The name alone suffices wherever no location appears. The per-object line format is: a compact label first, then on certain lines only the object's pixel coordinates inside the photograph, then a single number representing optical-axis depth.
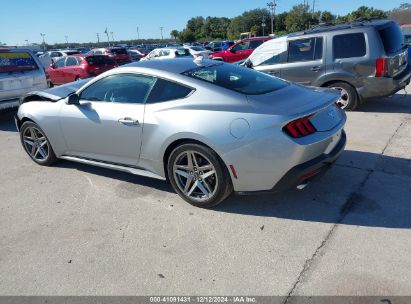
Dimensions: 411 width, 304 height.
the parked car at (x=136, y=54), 25.93
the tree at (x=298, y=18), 80.75
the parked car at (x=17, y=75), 7.93
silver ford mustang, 3.23
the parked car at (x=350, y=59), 6.74
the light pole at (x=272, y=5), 75.95
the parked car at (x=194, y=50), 19.98
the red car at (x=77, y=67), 13.66
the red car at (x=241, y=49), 17.88
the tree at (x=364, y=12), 78.26
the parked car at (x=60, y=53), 23.88
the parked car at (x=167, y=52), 18.86
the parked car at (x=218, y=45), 32.31
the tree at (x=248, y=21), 107.53
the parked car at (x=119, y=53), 19.84
